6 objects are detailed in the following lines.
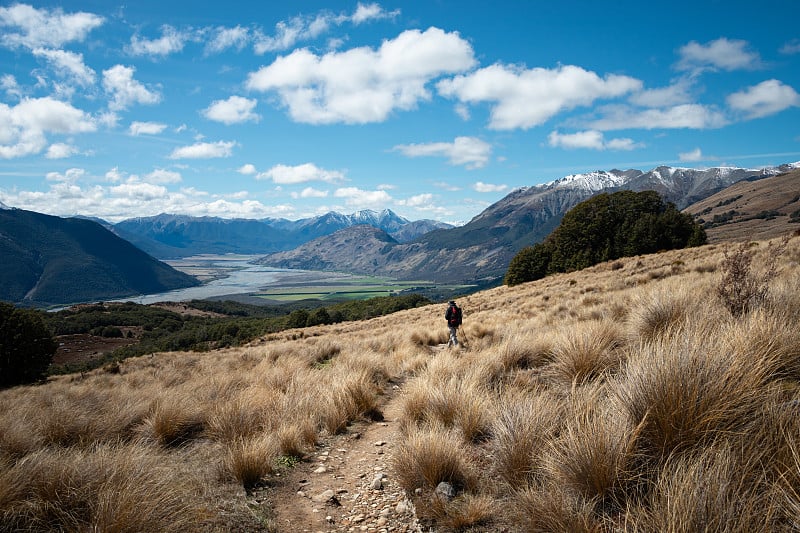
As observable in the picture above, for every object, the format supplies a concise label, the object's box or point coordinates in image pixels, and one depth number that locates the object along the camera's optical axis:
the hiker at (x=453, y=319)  13.41
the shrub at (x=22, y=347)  36.34
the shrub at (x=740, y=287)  6.25
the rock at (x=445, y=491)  3.71
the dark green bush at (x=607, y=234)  63.88
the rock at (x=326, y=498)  4.24
